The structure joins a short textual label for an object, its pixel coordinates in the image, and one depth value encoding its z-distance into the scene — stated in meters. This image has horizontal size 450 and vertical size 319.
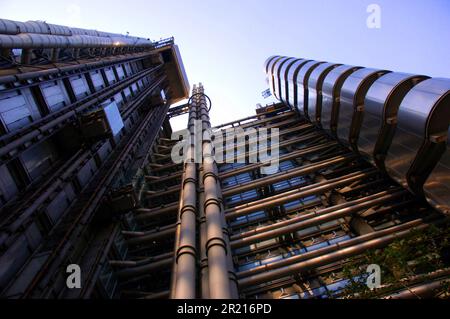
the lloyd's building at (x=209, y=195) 10.16
